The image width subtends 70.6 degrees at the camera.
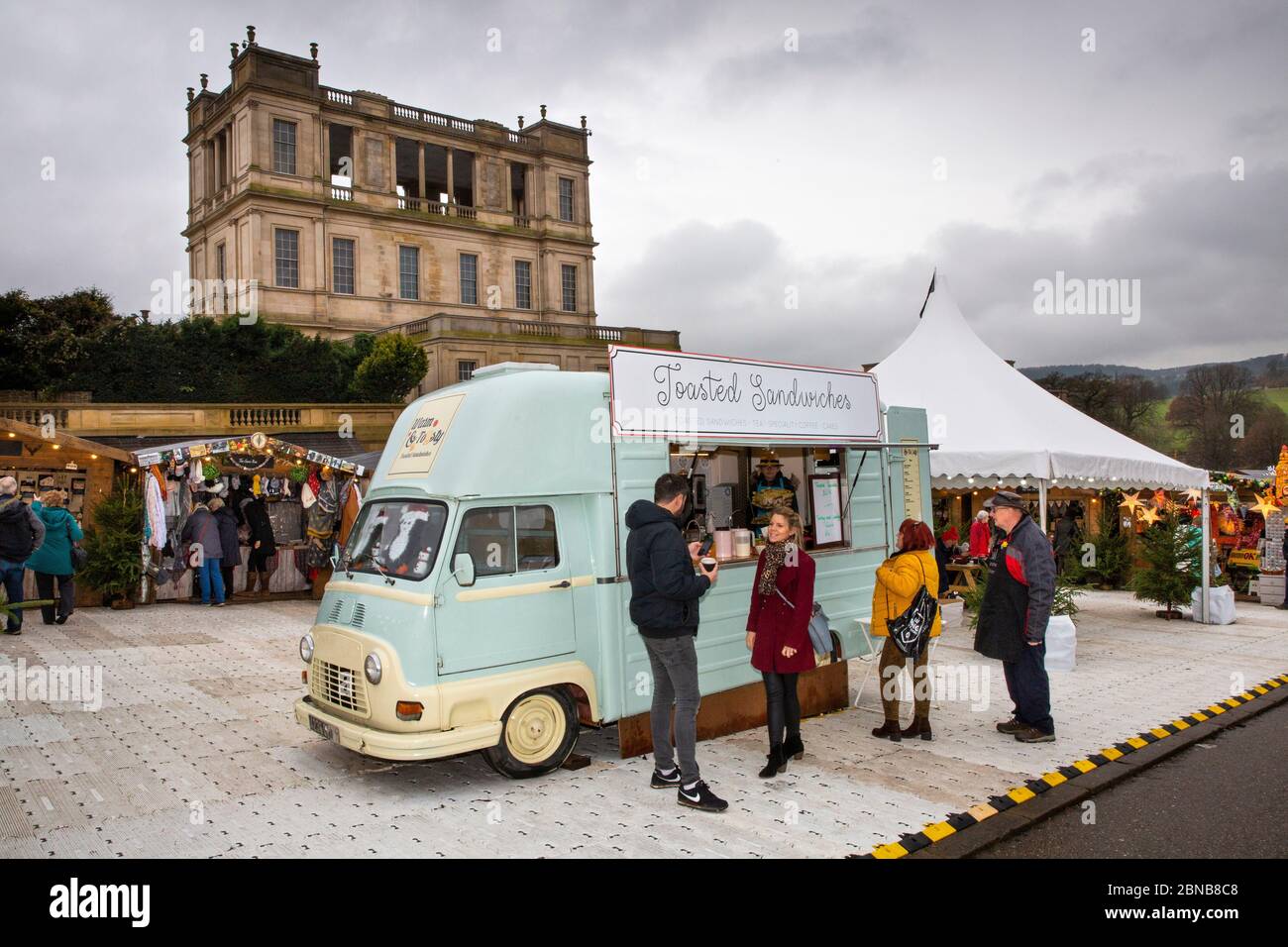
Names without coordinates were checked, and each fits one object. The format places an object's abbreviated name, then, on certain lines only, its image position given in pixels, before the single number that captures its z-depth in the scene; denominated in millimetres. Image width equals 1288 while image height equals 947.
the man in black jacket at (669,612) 5836
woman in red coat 6426
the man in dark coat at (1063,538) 18062
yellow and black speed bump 5320
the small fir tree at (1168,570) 14758
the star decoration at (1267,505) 16406
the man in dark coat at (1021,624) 7395
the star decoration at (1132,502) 20164
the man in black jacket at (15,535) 11805
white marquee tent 13102
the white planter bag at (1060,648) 10711
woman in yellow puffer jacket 7465
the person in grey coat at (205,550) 15703
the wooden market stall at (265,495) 15547
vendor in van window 8969
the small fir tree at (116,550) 15172
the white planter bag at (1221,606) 14461
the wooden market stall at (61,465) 15164
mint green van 6078
